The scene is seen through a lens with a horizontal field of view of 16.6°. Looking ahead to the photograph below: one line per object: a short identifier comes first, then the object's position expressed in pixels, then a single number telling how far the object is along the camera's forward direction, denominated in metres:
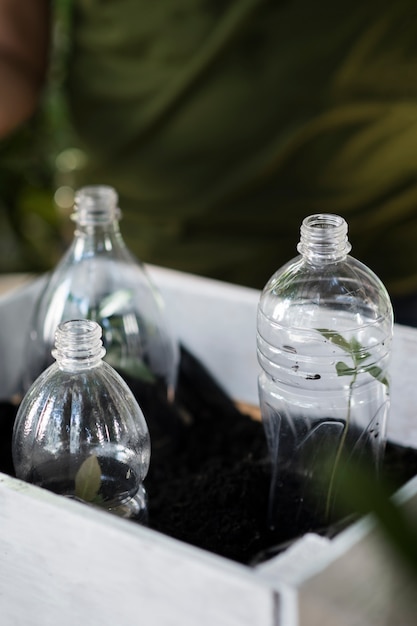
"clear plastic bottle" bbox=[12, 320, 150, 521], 0.87
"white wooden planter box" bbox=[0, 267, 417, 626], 0.73
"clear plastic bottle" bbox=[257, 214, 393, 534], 0.92
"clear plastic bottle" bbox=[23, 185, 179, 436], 1.06
